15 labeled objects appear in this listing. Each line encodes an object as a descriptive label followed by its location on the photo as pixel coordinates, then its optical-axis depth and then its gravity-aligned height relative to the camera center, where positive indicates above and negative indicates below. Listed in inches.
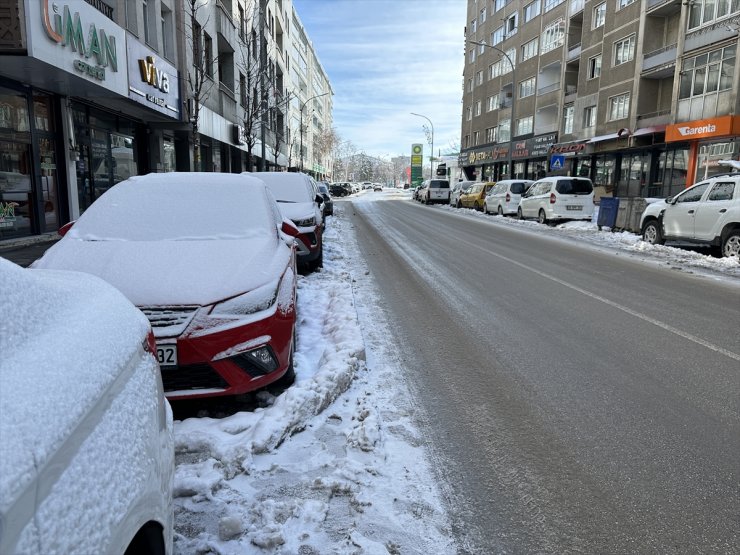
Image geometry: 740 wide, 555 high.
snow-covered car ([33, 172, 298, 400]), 142.5 -25.8
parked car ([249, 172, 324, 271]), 361.1 -16.8
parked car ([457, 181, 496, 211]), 1242.0 -18.9
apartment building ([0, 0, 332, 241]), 430.0 +84.5
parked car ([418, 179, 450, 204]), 1617.9 -13.6
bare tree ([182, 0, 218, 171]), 729.6 +187.4
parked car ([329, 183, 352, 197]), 2265.0 -23.1
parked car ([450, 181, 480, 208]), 1406.1 -8.1
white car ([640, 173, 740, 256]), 455.8 -21.1
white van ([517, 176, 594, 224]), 823.7 -14.7
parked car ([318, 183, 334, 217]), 779.2 -36.1
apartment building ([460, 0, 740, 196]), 962.1 +234.5
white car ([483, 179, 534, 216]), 1025.5 -14.5
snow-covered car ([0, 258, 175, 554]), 43.3 -23.4
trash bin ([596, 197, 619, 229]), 728.3 -28.7
